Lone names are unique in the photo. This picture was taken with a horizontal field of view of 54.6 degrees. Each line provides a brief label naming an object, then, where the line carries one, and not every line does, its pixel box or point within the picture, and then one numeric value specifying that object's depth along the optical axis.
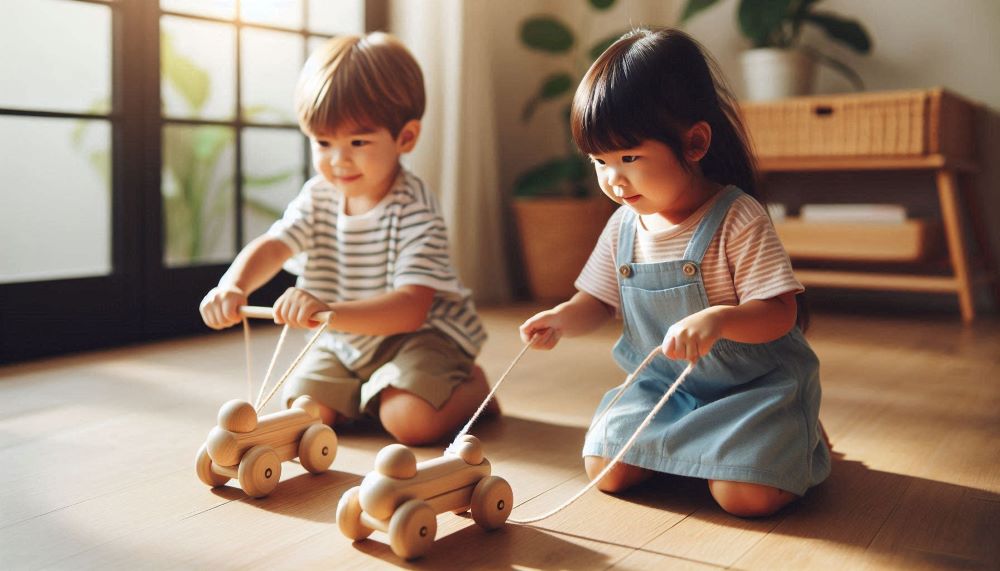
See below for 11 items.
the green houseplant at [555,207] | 2.80
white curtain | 2.62
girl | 1.02
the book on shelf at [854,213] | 2.47
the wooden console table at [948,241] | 2.43
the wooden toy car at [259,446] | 1.04
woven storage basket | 2.36
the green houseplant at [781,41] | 2.59
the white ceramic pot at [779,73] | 2.60
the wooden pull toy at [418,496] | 0.88
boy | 1.32
